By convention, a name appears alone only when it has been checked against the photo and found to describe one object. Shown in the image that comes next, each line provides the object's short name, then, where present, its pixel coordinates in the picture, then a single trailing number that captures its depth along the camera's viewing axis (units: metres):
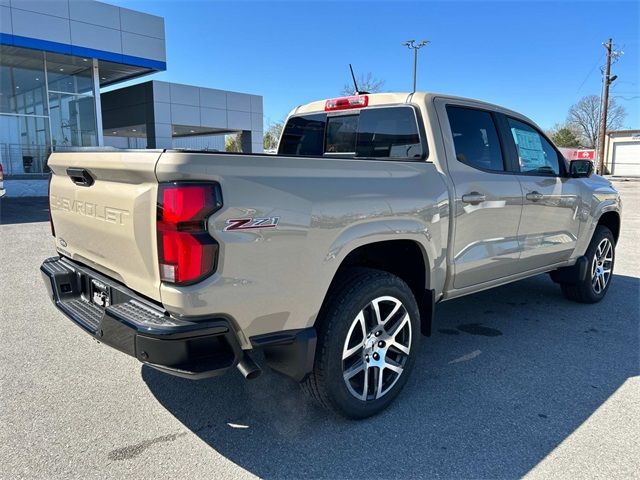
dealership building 16.84
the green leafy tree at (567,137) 64.88
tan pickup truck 2.21
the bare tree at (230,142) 46.97
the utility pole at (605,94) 35.94
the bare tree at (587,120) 67.94
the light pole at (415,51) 33.94
